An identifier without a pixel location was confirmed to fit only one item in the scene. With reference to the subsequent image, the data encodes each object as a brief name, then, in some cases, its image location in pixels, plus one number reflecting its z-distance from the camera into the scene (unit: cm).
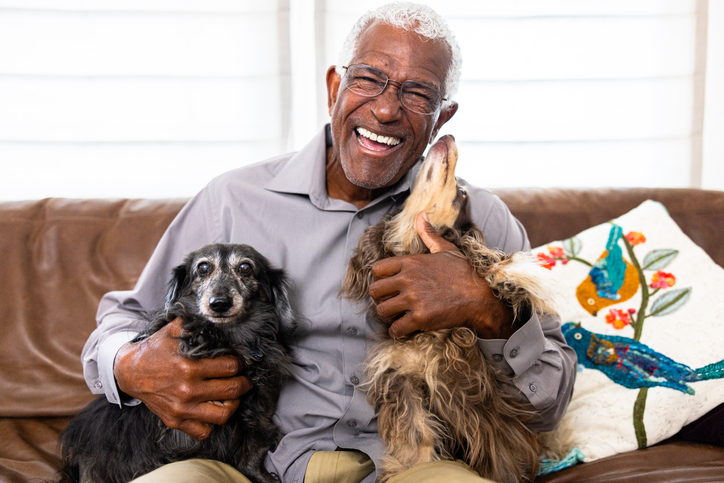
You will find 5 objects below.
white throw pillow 182
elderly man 142
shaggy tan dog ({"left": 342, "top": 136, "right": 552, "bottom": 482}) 146
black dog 145
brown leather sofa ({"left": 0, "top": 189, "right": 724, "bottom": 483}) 208
